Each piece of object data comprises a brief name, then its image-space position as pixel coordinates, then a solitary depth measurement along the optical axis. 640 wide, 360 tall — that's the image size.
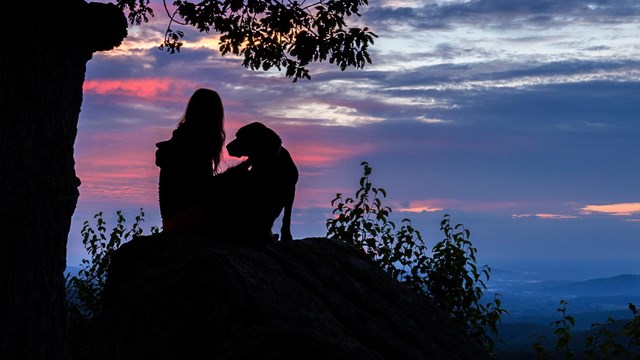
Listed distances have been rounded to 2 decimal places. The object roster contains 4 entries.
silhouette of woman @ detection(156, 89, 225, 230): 8.14
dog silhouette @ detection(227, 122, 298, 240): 7.98
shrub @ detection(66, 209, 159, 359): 15.06
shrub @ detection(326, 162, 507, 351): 12.48
